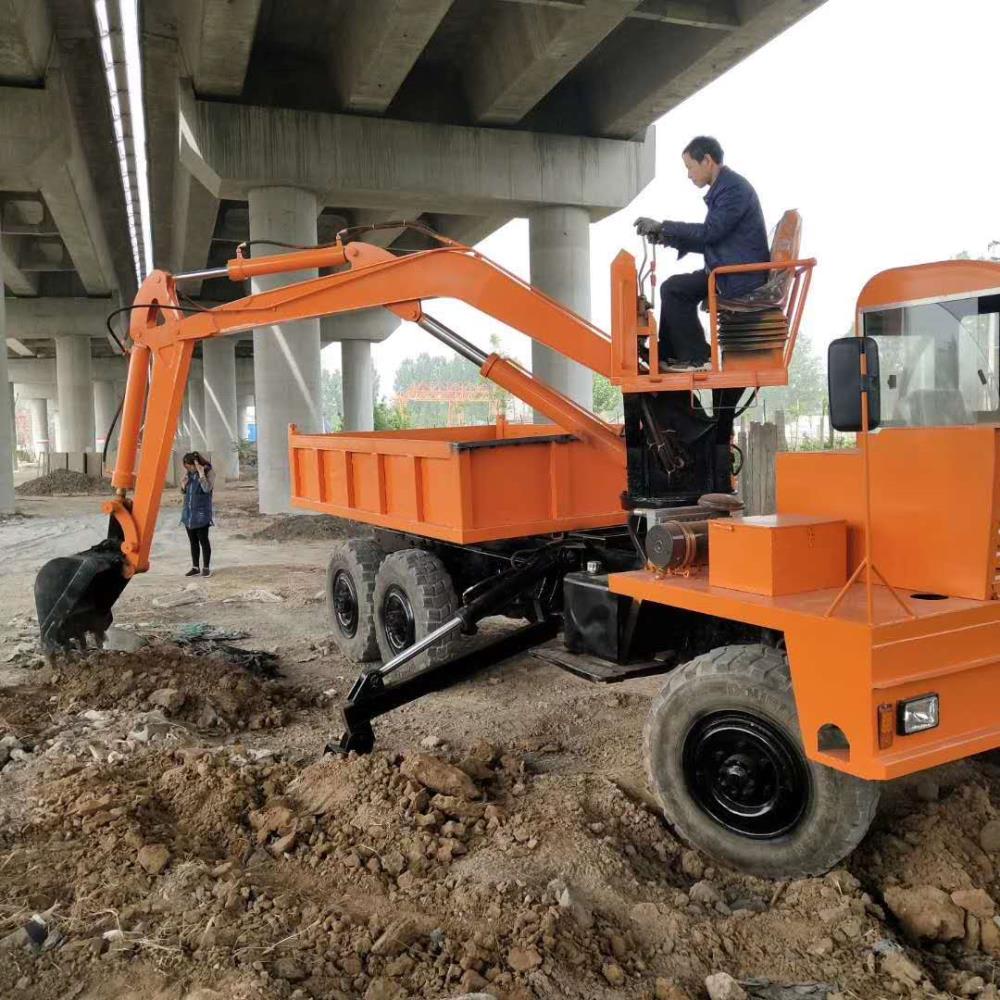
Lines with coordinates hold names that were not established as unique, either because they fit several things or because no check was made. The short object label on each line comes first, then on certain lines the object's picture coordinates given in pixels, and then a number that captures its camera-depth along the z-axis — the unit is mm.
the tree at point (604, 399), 52625
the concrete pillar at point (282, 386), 16656
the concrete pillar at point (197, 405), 54969
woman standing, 11125
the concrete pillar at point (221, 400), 37500
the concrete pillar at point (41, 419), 70625
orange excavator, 3107
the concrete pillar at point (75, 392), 35844
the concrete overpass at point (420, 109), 12398
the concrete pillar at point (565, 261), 16906
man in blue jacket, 4574
